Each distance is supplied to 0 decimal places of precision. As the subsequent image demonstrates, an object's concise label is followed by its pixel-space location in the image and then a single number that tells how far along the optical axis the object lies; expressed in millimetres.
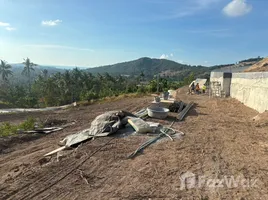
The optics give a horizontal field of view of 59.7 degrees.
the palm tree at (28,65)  65938
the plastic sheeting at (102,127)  6632
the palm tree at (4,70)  56344
